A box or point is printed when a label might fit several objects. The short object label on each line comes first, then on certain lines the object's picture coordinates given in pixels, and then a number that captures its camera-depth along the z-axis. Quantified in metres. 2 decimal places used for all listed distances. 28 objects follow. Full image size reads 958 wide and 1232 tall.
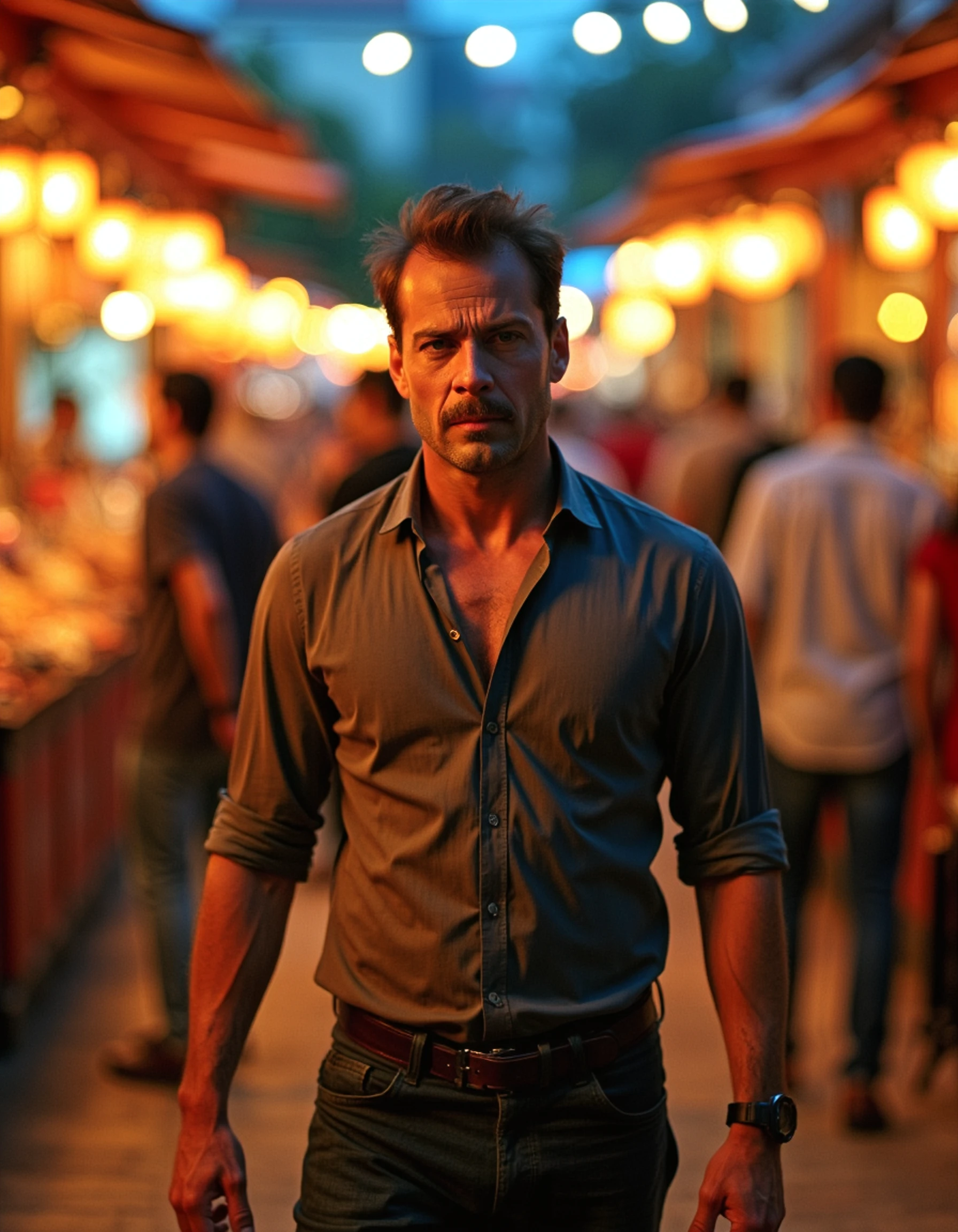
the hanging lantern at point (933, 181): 6.19
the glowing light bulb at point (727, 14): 7.46
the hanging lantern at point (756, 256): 9.87
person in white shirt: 4.75
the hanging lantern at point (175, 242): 10.02
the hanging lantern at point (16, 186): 6.74
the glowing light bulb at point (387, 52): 8.41
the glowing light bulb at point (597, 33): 8.75
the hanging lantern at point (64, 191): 7.48
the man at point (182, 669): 4.88
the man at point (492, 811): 2.22
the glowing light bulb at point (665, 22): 7.84
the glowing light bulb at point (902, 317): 11.41
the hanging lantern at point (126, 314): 10.27
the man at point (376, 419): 6.03
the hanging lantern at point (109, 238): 8.80
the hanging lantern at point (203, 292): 10.26
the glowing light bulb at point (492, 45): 8.59
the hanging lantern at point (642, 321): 17.48
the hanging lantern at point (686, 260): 11.69
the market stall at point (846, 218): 6.71
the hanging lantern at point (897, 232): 7.08
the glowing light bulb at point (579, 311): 26.59
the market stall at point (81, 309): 6.09
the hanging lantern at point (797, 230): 9.85
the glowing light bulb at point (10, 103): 7.20
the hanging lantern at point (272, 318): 18.33
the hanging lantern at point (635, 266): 12.93
